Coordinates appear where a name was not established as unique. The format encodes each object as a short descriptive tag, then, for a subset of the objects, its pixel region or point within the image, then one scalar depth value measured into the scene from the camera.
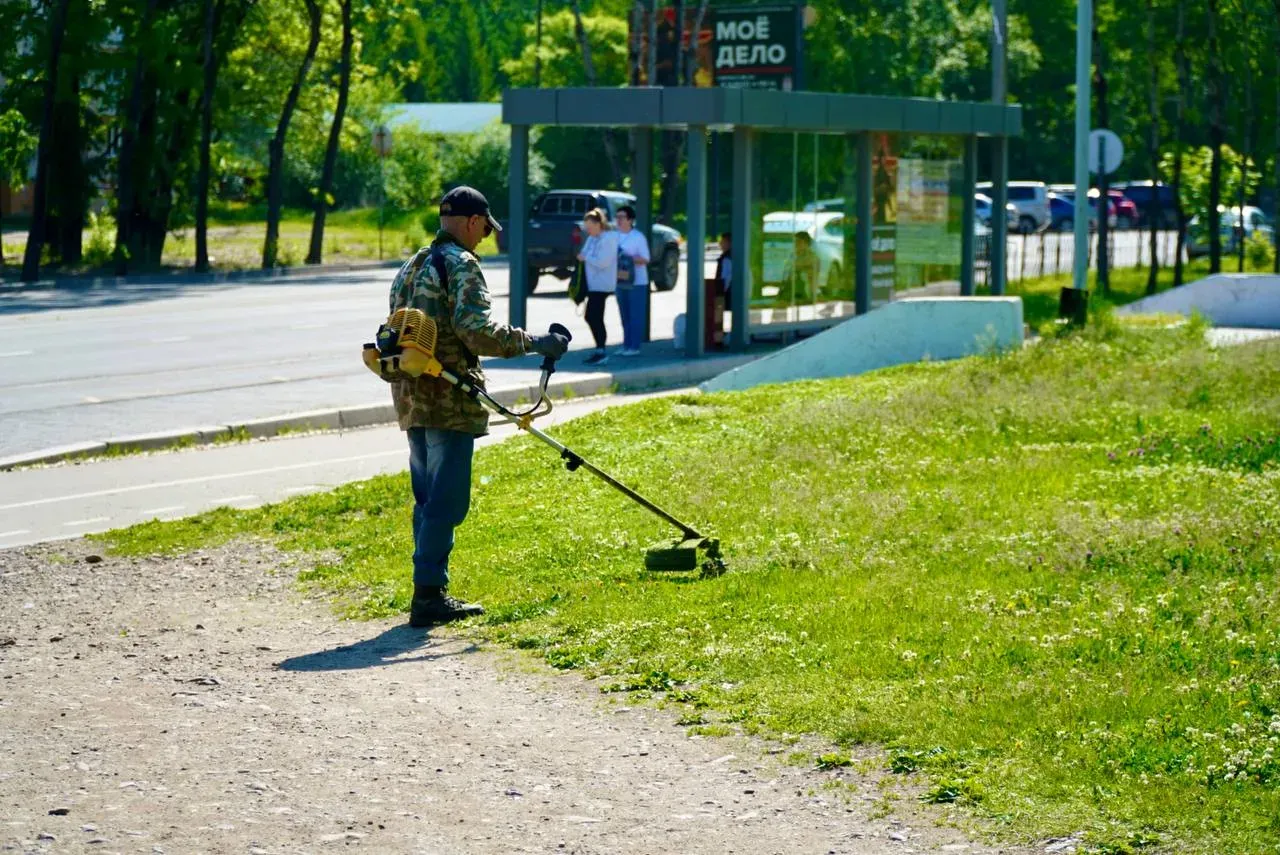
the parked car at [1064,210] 69.19
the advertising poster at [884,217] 24.83
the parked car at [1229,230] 36.44
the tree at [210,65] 38.59
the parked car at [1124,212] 71.21
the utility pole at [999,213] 28.62
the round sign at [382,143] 47.62
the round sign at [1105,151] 26.02
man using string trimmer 8.04
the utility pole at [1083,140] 22.86
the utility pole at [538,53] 62.28
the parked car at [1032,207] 67.88
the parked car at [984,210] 61.06
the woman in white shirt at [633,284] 20.64
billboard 49.50
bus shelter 21.44
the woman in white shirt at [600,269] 20.30
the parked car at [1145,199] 73.62
